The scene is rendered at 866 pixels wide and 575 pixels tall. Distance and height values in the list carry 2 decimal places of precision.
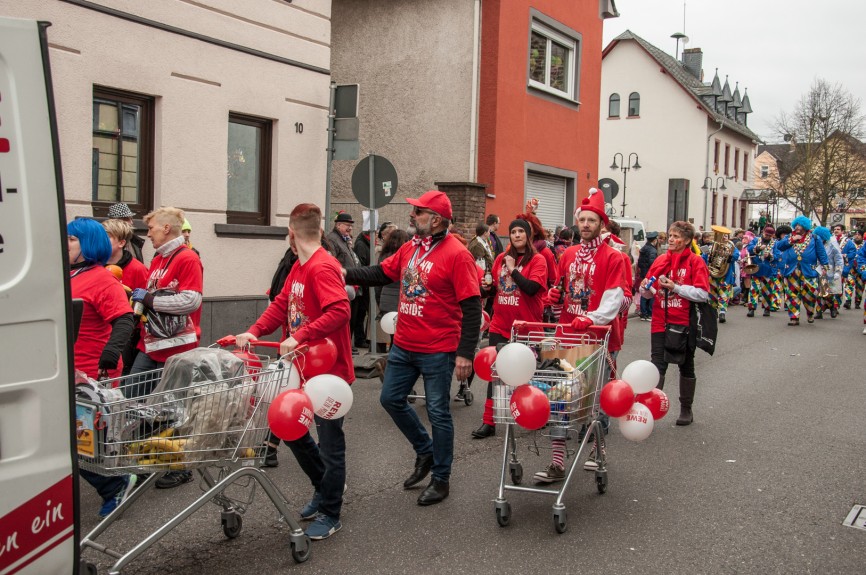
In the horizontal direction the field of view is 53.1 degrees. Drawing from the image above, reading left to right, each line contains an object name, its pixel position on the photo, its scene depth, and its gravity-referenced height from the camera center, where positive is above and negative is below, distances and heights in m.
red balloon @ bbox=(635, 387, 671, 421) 5.69 -1.07
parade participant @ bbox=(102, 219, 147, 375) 6.03 -0.29
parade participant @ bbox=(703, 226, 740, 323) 9.28 -0.14
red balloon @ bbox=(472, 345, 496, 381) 5.55 -0.83
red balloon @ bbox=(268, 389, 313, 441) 4.11 -0.89
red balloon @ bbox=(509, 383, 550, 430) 4.84 -0.97
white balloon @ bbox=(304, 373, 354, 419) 4.43 -0.86
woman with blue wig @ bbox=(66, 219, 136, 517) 4.96 -0.52
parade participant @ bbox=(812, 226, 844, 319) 17.89 -0.56
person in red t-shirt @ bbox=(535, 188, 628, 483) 5.91 -0.34
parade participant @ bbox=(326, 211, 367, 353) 10.54 -0.34
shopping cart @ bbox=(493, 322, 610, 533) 5.13 -0.95
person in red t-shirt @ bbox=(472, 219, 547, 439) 7.61 -0.46
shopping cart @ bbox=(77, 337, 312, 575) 3.75 -0.94
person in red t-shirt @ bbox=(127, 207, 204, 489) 5.74 -0.44
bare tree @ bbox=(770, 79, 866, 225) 48.66 +5.24
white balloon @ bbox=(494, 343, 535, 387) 4.91 -0.74
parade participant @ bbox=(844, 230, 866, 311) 22.17 -1.05
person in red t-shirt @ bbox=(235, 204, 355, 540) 4.84 -0.56
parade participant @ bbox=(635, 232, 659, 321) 17.45 -0.42
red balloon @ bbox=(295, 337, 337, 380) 4.74 -0.72
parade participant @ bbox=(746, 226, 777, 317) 19.50 -0.78
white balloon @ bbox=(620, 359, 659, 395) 5.58 -0.89
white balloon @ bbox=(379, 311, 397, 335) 8.00 -0.86
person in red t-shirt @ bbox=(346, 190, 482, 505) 5.49 -0.59
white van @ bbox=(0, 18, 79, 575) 2.66 -0.31
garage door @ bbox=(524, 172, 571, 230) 19.62 +0.92
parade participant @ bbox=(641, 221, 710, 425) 7.77 -0.46
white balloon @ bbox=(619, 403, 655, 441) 5.39 -1.15
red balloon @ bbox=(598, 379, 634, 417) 5.29 -0.98
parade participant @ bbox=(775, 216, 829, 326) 17.84 -0.47
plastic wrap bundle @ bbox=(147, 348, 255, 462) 3.97 -0.81
